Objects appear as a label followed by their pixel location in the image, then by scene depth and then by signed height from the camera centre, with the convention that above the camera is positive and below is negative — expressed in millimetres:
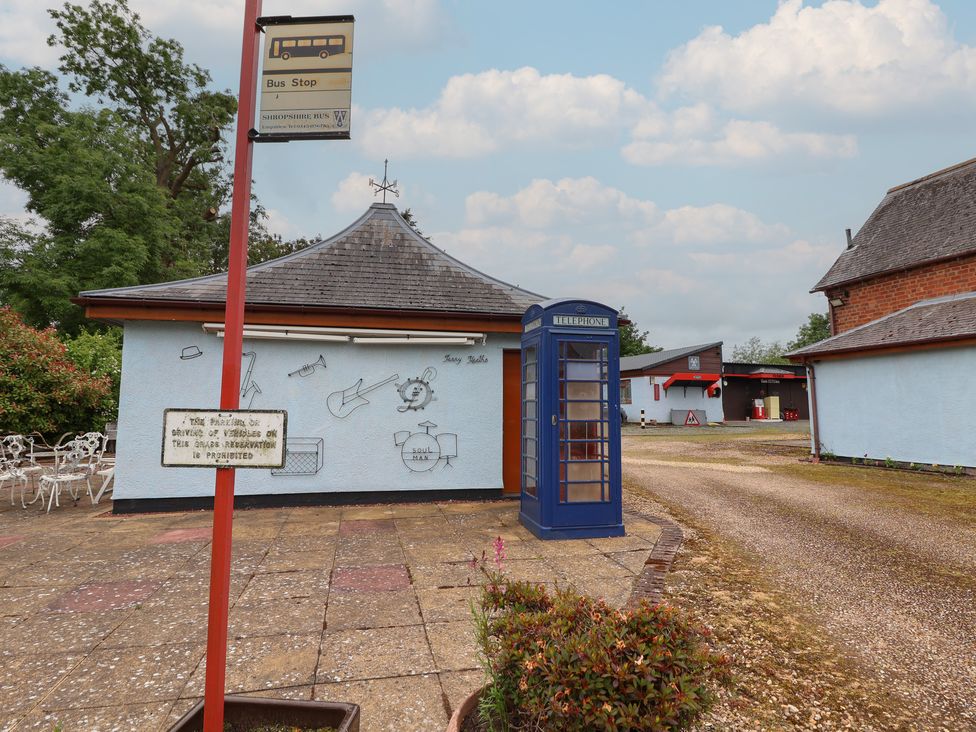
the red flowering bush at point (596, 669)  1754 -976
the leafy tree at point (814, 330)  55531 +9787
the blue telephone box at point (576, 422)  6184 -112
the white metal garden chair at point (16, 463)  7527 -897
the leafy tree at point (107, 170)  19266 +10558
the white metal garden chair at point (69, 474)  7430 -976
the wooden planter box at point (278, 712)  2283 -1400
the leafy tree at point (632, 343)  52031 +7693
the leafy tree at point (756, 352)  78125 +10243
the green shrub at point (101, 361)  13789 +1471
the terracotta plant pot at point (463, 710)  2031 -1299
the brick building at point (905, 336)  11484 +1986
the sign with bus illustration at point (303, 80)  2402 +1631
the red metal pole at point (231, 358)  2100 +250
